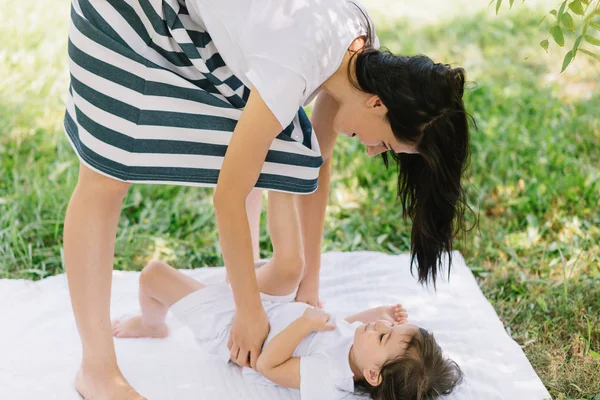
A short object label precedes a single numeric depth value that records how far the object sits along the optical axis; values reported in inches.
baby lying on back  78.2
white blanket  84.8
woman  72.2
